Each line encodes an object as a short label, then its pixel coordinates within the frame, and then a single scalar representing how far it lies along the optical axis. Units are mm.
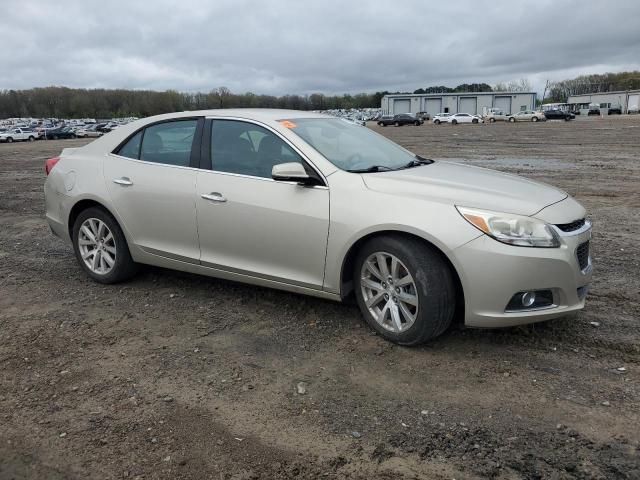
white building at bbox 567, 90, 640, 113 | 103444
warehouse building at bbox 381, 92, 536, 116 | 116062
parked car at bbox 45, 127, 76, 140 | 59594
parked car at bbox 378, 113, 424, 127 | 62656
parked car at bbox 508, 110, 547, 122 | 64875
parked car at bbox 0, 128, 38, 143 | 55969
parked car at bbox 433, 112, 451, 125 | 69875
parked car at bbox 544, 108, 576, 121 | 64125
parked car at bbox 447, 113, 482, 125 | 68000
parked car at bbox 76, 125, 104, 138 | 64375
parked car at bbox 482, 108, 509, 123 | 71756
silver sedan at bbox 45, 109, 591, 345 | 3662
